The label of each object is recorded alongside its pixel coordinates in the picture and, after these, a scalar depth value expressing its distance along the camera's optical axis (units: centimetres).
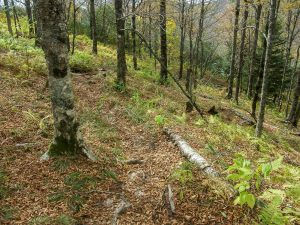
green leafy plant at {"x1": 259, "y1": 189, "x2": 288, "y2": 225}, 387
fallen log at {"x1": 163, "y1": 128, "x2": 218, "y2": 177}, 549
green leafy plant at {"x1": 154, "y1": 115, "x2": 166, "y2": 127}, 839
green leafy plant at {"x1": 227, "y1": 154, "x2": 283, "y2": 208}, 377
